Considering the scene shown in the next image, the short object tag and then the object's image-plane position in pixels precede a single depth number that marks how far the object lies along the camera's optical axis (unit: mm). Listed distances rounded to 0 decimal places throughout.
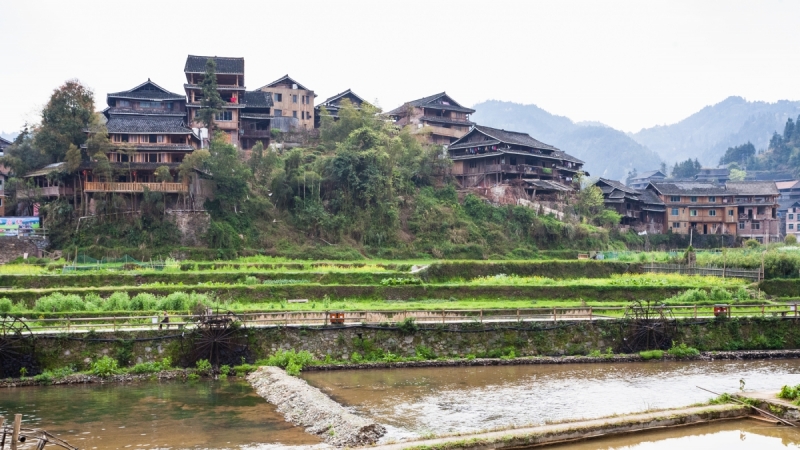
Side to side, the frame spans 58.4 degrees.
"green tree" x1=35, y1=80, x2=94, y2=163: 58969
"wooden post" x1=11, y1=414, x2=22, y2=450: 15779
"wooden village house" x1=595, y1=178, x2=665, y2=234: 85062
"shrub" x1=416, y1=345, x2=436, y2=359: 32919
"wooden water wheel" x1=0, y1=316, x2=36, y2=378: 28938
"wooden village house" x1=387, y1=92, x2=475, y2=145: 83062
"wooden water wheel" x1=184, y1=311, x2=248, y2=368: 30562
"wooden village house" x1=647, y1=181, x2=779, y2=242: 88375
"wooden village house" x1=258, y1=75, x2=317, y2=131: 78625
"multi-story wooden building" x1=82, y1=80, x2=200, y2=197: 57688
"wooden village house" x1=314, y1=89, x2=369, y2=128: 81312
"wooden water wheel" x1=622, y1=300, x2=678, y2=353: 34688
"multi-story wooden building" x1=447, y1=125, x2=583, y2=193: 76062
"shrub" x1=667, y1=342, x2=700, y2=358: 34031
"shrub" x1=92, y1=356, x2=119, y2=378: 29188
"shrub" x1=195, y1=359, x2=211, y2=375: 29845
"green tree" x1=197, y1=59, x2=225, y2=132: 67375
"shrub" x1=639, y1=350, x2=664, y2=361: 33469
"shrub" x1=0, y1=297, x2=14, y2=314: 35844
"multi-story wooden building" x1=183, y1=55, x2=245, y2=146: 70875
